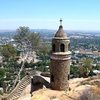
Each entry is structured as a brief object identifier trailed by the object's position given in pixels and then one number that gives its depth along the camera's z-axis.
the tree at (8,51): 21.44
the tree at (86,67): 20.18
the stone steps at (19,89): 12.06
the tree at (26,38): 20.28
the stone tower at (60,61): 11.89
